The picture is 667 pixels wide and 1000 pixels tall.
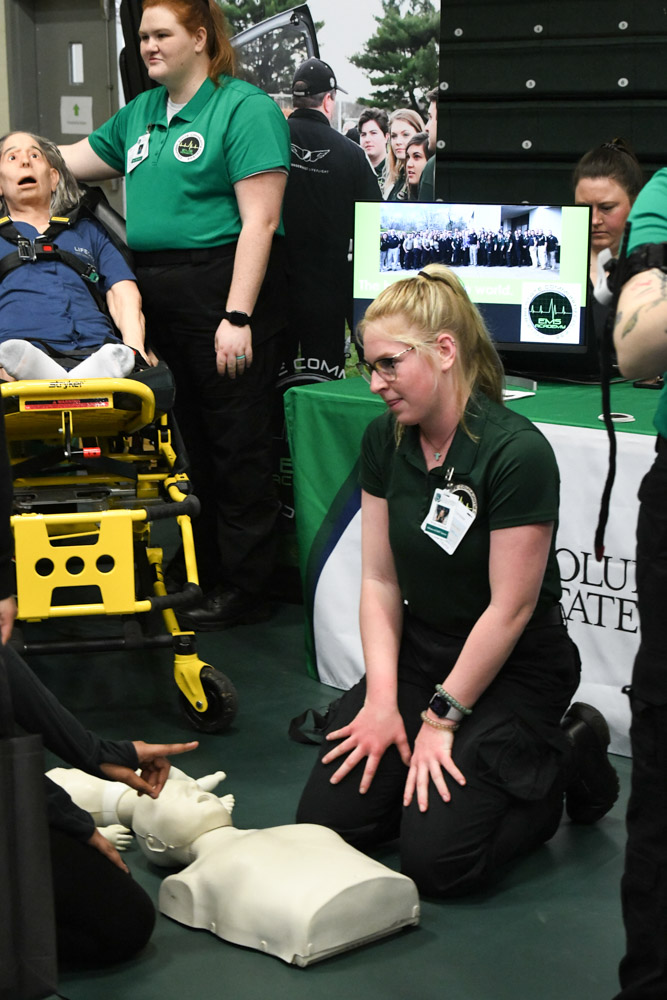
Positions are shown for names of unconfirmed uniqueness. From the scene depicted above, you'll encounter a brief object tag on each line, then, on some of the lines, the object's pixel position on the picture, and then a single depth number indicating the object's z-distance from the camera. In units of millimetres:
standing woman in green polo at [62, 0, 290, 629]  3385
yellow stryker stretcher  2775
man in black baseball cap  3930
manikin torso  1945
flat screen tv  3035
